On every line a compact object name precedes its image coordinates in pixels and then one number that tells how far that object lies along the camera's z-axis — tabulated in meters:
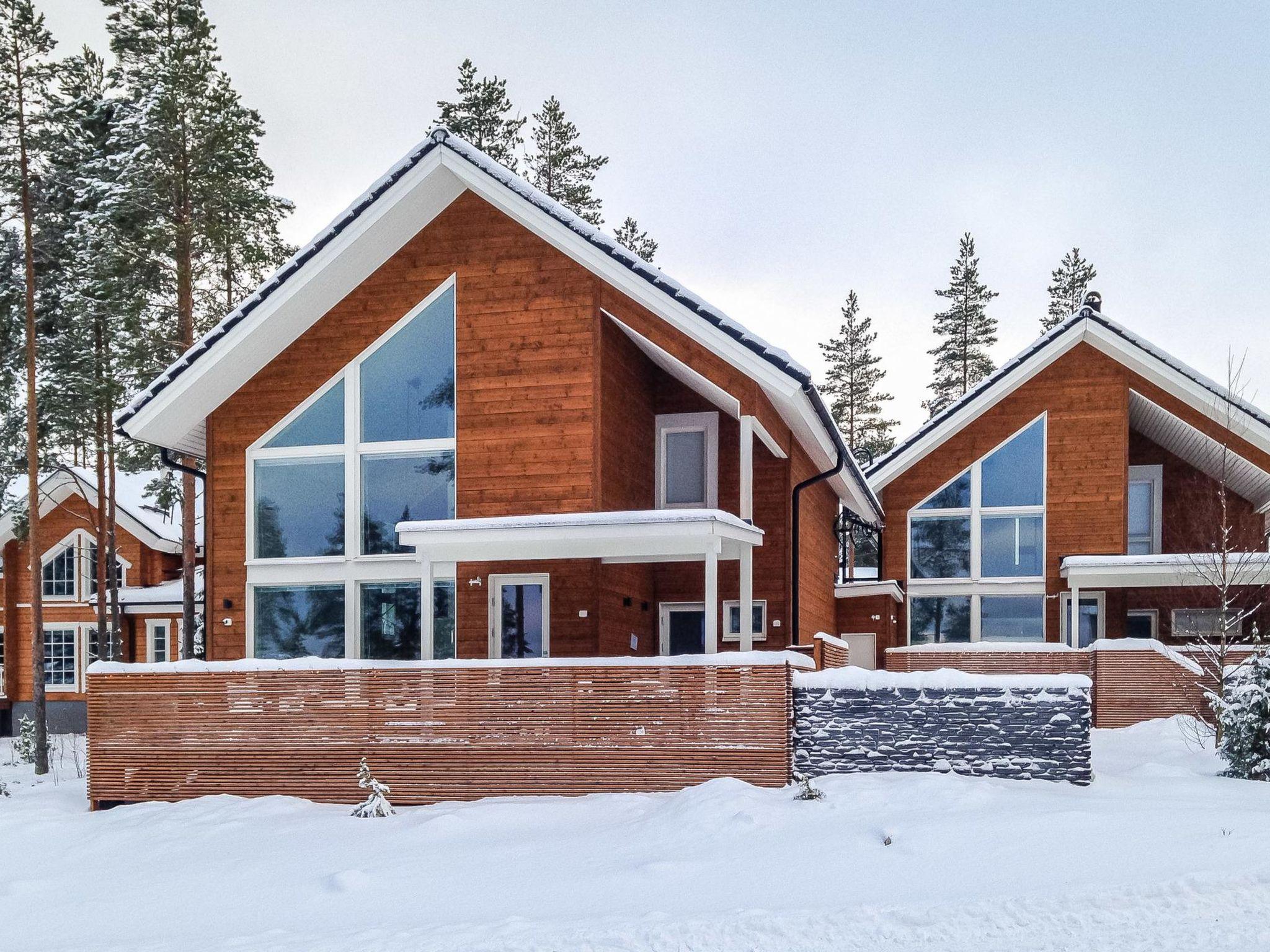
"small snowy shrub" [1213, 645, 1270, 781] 10.96
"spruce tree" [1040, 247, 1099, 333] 40.25
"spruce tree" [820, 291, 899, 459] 44.28
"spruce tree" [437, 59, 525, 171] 31.05
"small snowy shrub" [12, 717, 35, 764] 21.20
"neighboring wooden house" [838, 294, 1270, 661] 19.55
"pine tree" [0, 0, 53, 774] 21.33
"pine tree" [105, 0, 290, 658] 20.94
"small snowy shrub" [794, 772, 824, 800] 10.23
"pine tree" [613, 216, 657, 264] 38.06
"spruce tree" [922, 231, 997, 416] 41.78
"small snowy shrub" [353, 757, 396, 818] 11.27
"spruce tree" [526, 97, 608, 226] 32.22
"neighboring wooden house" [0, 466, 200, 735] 26.45
